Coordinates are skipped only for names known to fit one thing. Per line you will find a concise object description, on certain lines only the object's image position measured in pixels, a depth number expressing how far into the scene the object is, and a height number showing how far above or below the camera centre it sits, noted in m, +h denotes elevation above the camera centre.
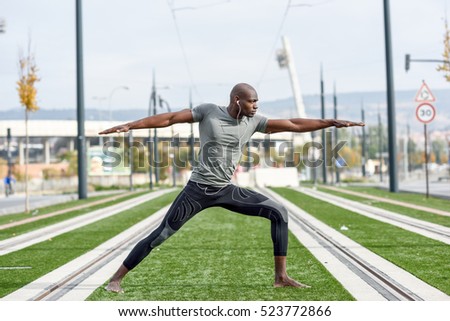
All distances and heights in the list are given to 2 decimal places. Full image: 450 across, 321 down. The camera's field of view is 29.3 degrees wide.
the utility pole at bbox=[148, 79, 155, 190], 61.87 +5.14
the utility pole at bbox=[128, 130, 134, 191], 51.18 +0.59
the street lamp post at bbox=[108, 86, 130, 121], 72.75 +7.08
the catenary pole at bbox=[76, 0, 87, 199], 37.56 +2.96
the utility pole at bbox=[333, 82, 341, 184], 58.22 +4.63
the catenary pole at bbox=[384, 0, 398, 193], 37.31 +2.81
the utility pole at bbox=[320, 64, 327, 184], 65.47 +5.61
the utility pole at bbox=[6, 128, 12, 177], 57.59 +0.57
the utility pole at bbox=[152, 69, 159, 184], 61.77 +5.39
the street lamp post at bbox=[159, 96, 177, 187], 63.66 +5.11
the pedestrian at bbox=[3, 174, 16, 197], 54.28 -0.77
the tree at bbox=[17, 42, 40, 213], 26.61 +2.66
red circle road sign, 25.38 +1.58
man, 7.61 +0.10
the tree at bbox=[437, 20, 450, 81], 30.75 +4.01
